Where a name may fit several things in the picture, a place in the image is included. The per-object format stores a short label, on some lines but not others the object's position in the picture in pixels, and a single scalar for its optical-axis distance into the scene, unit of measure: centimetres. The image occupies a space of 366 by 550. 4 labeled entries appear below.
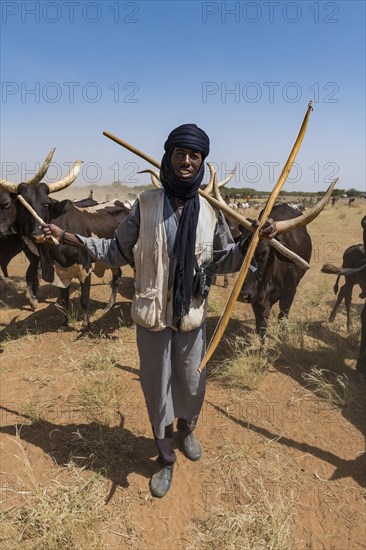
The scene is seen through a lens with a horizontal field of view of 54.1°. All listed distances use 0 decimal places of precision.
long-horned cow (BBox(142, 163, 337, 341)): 372
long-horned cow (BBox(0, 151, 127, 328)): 450
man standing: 207
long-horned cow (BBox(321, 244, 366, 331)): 514
